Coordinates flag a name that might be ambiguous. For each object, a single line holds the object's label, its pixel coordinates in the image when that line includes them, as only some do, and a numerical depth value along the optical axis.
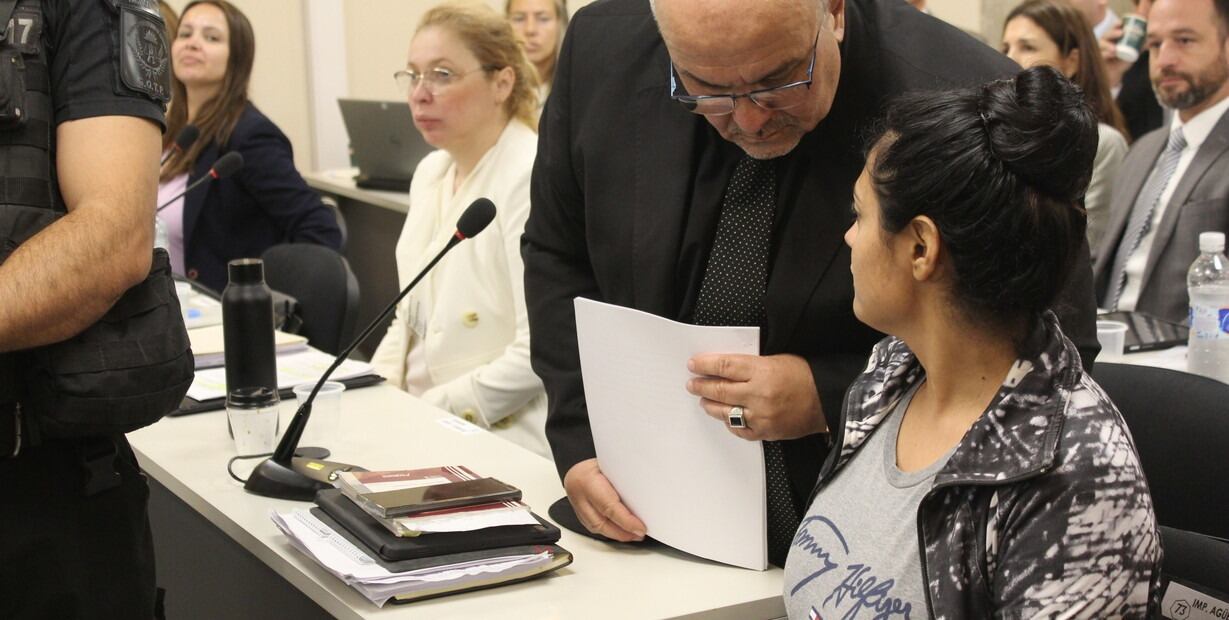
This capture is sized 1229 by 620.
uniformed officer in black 1.46
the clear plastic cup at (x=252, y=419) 2.12
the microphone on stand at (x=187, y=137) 3.20
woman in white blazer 2.73
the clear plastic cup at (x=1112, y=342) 2.69
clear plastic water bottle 2.54
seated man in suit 3.40
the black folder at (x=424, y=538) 1.56
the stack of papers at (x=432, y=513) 1.59
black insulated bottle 2.18
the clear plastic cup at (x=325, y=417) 2.20
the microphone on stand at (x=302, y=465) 1.92
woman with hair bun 1.15
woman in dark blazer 3.99
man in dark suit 1.49
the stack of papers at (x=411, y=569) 1.51
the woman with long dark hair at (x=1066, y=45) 4.53
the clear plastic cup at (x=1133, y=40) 5.39
